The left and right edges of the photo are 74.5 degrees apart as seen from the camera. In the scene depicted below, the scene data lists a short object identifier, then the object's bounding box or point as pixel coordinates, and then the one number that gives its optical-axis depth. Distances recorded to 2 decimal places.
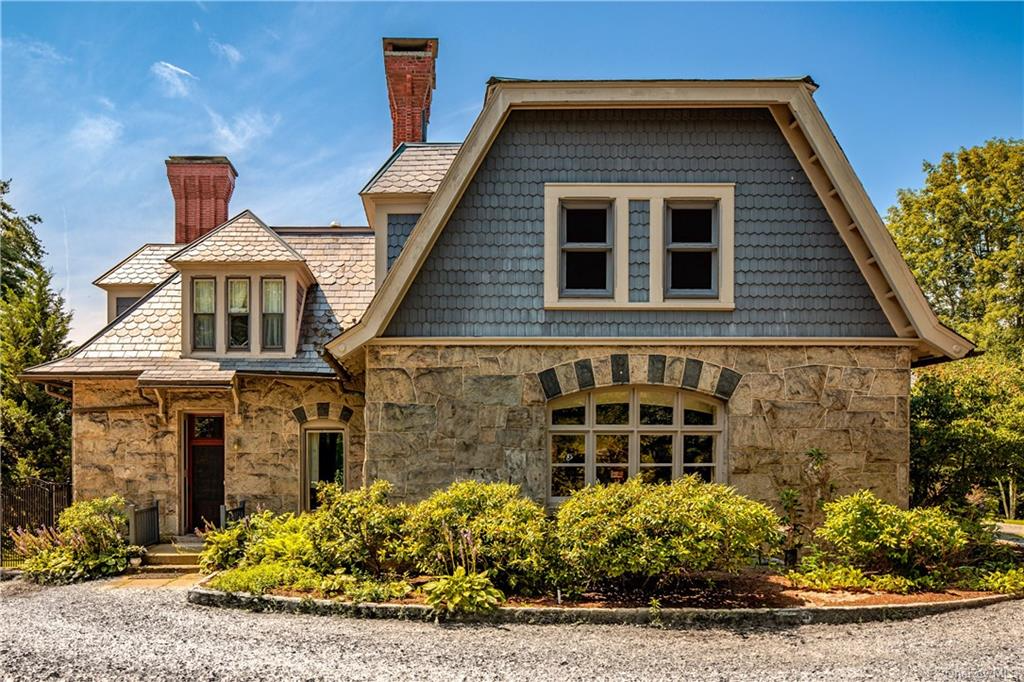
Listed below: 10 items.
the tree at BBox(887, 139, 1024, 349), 26.34
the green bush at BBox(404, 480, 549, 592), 7.87
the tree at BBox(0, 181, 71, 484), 16.09
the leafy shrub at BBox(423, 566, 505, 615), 7.36
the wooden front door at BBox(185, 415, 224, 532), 13.23
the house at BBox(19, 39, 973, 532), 9.78
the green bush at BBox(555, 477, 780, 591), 7.55
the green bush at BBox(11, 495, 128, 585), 10.68
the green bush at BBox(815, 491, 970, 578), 8.32
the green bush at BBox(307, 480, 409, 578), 8.42
